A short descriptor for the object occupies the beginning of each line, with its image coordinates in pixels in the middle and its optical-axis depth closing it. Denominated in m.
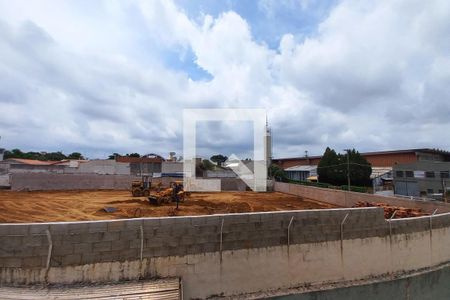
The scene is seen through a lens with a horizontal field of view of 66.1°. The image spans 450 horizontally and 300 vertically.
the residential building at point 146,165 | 51.25
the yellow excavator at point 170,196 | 21.25
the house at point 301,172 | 55.00
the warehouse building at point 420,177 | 33.43
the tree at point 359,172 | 42.16
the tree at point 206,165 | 44.38
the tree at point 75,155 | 79.79
